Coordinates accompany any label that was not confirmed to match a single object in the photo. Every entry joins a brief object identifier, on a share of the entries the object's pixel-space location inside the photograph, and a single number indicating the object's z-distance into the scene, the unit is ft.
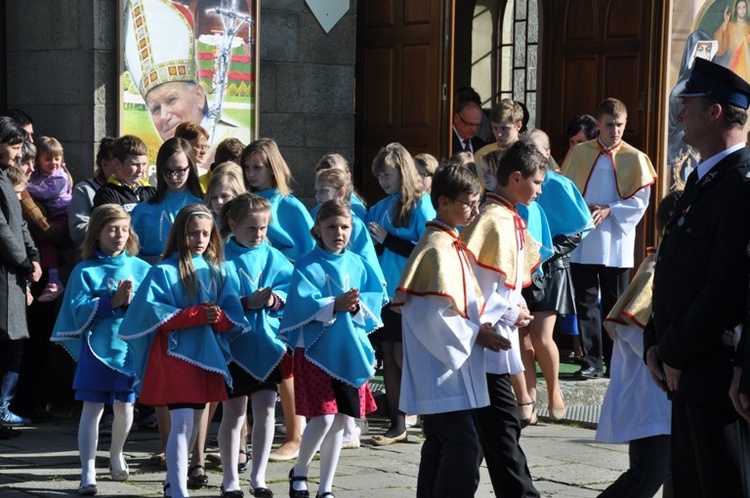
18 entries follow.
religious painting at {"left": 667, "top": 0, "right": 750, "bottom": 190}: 55.74
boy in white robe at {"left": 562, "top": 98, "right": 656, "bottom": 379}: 51.17
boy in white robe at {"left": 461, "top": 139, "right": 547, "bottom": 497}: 30.03
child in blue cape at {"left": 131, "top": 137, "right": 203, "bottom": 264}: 40.21
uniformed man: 23.24
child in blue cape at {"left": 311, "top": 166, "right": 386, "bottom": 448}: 40.56
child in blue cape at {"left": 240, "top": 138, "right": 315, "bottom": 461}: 40.83
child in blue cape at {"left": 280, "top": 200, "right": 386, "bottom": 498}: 33.76
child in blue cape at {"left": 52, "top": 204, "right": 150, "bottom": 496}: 35.74
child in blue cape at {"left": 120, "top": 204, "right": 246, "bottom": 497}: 32.93
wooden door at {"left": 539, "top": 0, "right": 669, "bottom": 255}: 55.70
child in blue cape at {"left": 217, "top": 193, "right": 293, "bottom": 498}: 34.60
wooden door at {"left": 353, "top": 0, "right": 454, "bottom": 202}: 56.10
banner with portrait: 48.84
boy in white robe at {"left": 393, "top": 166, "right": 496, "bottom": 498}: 28.77
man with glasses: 57.00
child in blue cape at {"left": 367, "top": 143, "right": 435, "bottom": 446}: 41.90
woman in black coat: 40.95
